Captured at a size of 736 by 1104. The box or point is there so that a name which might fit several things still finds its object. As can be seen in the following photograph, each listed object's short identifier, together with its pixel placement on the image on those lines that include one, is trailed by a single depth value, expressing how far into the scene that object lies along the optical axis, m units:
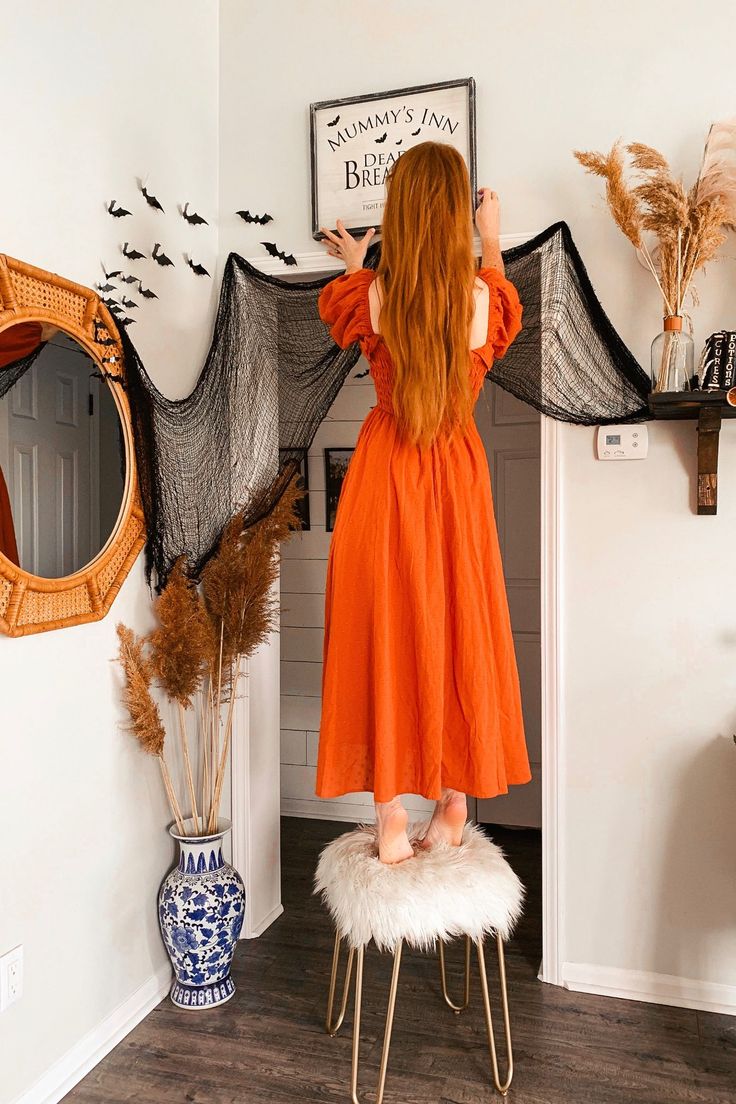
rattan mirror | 1.87
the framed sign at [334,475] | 3.92
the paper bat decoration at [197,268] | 2.62
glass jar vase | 2.27
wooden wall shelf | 2.21
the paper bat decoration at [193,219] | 2.57
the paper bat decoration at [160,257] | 2.42
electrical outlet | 1.86
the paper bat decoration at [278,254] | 2.65
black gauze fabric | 2.38
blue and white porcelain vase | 2.35
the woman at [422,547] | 1.89
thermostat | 2.43
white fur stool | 1.86
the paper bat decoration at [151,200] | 2.37
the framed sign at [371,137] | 2.50
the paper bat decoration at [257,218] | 2.66
